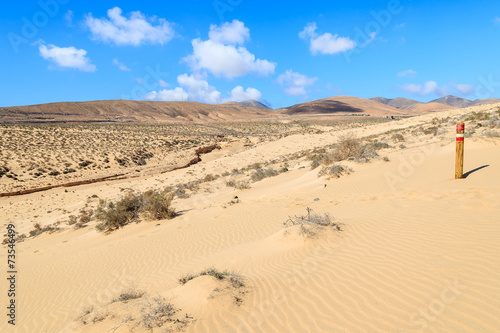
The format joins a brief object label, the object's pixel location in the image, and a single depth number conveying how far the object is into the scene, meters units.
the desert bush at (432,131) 18.44
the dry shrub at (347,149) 14.46
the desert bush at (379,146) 16.38
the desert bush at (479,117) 19.88
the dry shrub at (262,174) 16.92
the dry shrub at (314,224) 5.55
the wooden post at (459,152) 7.87
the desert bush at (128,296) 4.30
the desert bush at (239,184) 14.63
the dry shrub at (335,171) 12.34
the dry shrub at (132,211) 11.40
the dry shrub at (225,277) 4.02
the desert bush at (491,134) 12.23
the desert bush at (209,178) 19.56
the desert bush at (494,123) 14.86
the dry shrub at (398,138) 18.66
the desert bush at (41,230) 13.05
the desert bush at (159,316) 3.23
